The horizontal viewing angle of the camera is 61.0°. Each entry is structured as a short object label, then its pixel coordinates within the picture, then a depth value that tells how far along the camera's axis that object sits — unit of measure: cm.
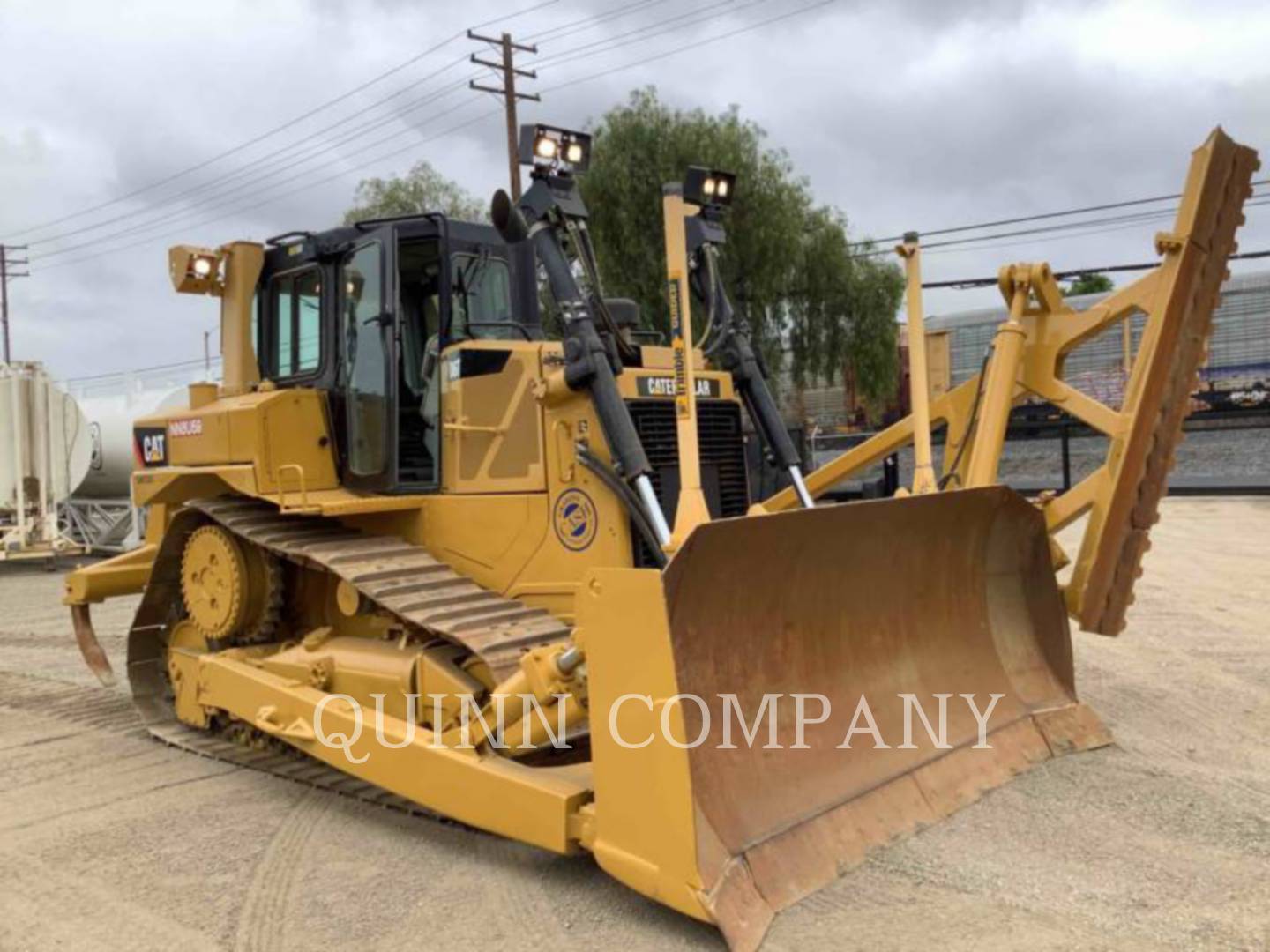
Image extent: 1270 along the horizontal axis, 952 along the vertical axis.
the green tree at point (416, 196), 2475
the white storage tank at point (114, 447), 1809
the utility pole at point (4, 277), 4228
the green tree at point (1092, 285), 4104
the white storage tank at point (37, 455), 1647
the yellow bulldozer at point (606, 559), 362
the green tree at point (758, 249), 1986
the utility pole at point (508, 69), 2266
